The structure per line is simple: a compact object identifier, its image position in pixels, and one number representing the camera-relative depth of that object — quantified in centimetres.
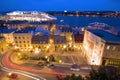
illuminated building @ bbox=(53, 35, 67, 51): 6582
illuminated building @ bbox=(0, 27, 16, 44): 7069
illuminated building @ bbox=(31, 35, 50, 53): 6506
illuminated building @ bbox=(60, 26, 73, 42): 7694
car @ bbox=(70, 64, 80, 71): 4203
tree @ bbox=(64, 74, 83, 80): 2719
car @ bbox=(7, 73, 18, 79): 3895
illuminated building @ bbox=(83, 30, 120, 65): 4547
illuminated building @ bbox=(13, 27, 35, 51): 6353
